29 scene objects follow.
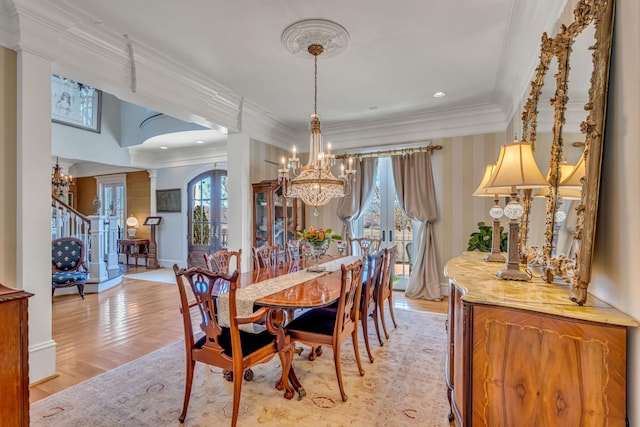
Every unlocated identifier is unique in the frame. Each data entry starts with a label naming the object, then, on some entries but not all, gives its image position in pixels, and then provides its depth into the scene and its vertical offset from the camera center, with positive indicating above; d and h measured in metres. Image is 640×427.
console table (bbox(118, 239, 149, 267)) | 8.18 -1.14
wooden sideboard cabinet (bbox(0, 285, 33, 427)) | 1.40 -0.69
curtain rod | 5.15 +0.90
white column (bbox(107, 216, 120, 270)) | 6.37 -0.90
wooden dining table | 2.13 -0.64
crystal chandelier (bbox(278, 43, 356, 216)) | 3.12 +0.28
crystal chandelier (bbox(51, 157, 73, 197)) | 7.06 +0.47
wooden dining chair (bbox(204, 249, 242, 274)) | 2.90 -0.55
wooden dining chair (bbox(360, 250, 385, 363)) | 2.86 -0.75
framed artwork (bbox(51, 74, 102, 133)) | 6.47 +2.02
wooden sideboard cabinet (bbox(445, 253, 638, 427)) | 1.20 -0.60
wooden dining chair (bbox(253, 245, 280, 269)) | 3.58 -0.60
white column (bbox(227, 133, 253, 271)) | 4.88 +0.19
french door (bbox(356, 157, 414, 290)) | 5.55 -0.28
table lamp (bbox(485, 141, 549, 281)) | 1.75 +0.15
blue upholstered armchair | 4.98 -0.95
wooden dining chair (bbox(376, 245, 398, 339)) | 3.34 -0.87
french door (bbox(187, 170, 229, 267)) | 7.62 -0.28
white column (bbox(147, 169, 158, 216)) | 8.30 +0.35
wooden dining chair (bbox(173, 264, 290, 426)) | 1.89 -0.88
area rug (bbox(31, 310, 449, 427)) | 2.07 -1.37
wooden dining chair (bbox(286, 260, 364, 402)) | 2.29 -0.91
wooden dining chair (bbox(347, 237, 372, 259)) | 4.51 -0.54
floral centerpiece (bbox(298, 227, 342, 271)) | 3.08 -0.35
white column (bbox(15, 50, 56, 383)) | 2.43 -0.02
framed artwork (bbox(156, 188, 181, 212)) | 8.07 +0.07
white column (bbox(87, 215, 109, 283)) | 5.57 -0.88
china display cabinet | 4.97 -0.18
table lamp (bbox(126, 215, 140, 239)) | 8.36 -0.61
